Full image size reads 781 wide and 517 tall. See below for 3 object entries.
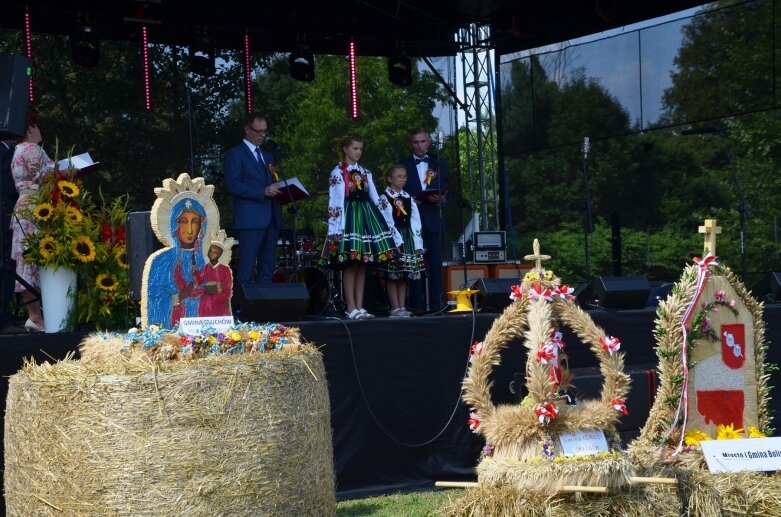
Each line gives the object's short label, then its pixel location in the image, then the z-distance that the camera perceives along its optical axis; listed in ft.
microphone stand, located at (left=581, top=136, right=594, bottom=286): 31.59
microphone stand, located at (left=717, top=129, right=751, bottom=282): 30.60
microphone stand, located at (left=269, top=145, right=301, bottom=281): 26.81
